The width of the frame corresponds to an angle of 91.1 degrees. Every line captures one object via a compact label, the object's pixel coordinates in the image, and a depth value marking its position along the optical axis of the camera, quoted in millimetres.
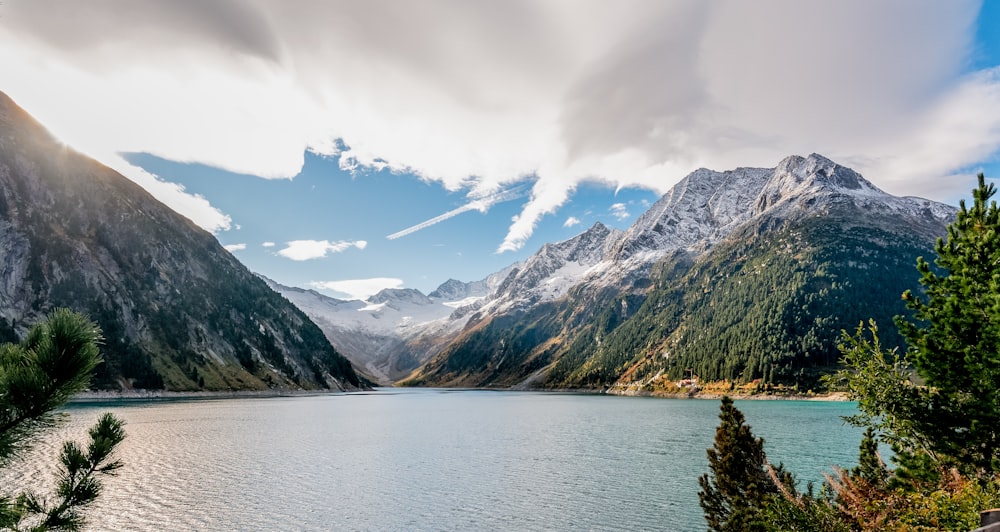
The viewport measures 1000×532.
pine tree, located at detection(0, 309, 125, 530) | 7465
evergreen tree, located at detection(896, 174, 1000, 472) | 19453
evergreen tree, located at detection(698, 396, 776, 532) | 23828
